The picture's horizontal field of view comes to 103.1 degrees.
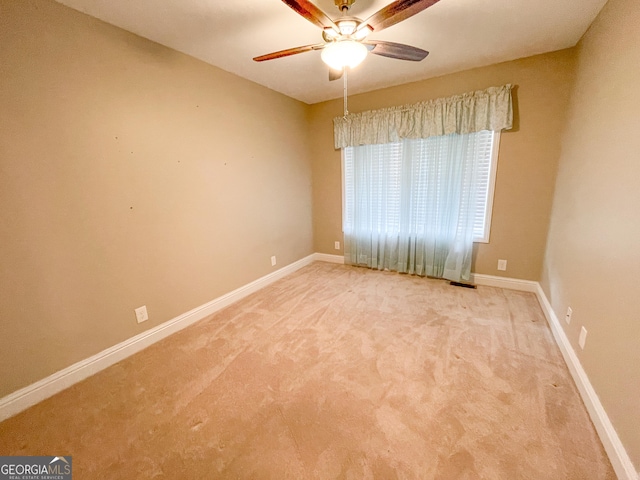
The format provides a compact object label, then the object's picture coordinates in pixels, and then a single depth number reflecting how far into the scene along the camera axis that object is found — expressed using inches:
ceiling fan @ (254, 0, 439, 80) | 45.8
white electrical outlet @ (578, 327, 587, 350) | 61.2
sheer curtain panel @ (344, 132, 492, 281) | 112.7
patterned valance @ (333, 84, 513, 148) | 100.6
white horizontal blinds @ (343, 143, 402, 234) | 128.5
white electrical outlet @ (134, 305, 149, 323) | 79.6
